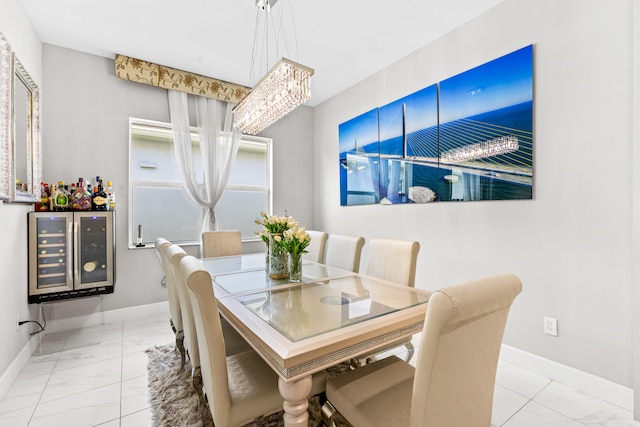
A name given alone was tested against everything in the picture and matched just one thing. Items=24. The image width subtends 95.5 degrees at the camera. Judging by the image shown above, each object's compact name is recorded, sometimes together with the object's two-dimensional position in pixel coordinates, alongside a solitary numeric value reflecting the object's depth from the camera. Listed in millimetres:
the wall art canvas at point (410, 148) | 2787
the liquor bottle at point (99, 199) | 2848
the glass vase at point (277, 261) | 1973
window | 3375
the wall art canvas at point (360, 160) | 3457
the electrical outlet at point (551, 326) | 1998
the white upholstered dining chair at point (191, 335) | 1439
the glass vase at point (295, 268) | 1916
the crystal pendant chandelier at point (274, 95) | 1976
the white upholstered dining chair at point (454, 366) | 797
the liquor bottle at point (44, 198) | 2627
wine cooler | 2490
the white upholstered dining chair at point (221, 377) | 1047
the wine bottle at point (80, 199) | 2740
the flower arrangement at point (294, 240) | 1855
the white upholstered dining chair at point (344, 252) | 2424
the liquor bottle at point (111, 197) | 2986
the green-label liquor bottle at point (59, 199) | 2651
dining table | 1041
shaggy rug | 1584
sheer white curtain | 3463
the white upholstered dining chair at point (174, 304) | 1925
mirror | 1860
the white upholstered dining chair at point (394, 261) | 1960
